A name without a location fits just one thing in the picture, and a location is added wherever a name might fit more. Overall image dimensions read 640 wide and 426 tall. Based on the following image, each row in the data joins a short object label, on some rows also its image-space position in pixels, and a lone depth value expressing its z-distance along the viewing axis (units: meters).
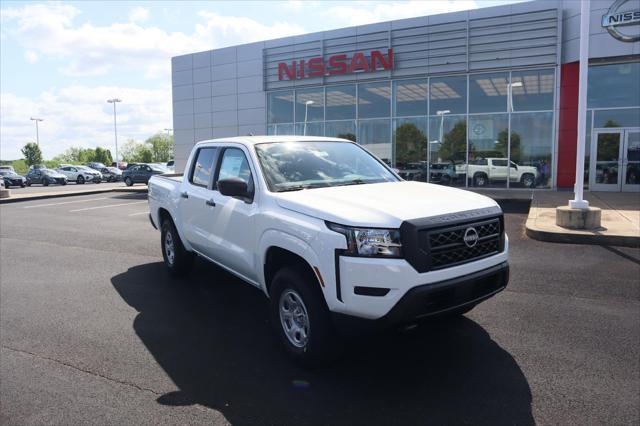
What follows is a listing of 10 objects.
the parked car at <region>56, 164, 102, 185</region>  40.53
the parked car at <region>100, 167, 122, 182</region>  43.72
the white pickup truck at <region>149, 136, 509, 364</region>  3.26
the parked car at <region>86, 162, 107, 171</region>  55.55
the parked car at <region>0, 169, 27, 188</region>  34.94
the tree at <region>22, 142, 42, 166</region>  82.88
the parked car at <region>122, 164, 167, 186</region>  29.47
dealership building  17.12
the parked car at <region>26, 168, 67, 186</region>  37.59
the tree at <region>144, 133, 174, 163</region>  117.88
